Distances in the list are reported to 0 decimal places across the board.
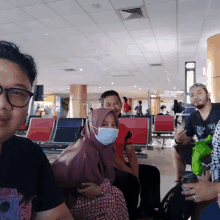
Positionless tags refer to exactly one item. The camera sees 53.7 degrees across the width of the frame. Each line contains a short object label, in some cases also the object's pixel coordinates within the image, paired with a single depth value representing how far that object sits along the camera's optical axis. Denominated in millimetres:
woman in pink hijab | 1109
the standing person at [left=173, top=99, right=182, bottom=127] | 11719
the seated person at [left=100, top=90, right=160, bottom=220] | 1478
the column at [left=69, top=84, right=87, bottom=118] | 15594
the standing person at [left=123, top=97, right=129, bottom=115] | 9133
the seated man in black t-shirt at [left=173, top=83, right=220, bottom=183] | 2172
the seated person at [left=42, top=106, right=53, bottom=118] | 6047
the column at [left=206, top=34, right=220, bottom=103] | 5902
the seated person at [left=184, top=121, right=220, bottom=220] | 1015
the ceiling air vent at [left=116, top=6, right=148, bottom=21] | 4347
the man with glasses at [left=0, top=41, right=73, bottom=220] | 599
